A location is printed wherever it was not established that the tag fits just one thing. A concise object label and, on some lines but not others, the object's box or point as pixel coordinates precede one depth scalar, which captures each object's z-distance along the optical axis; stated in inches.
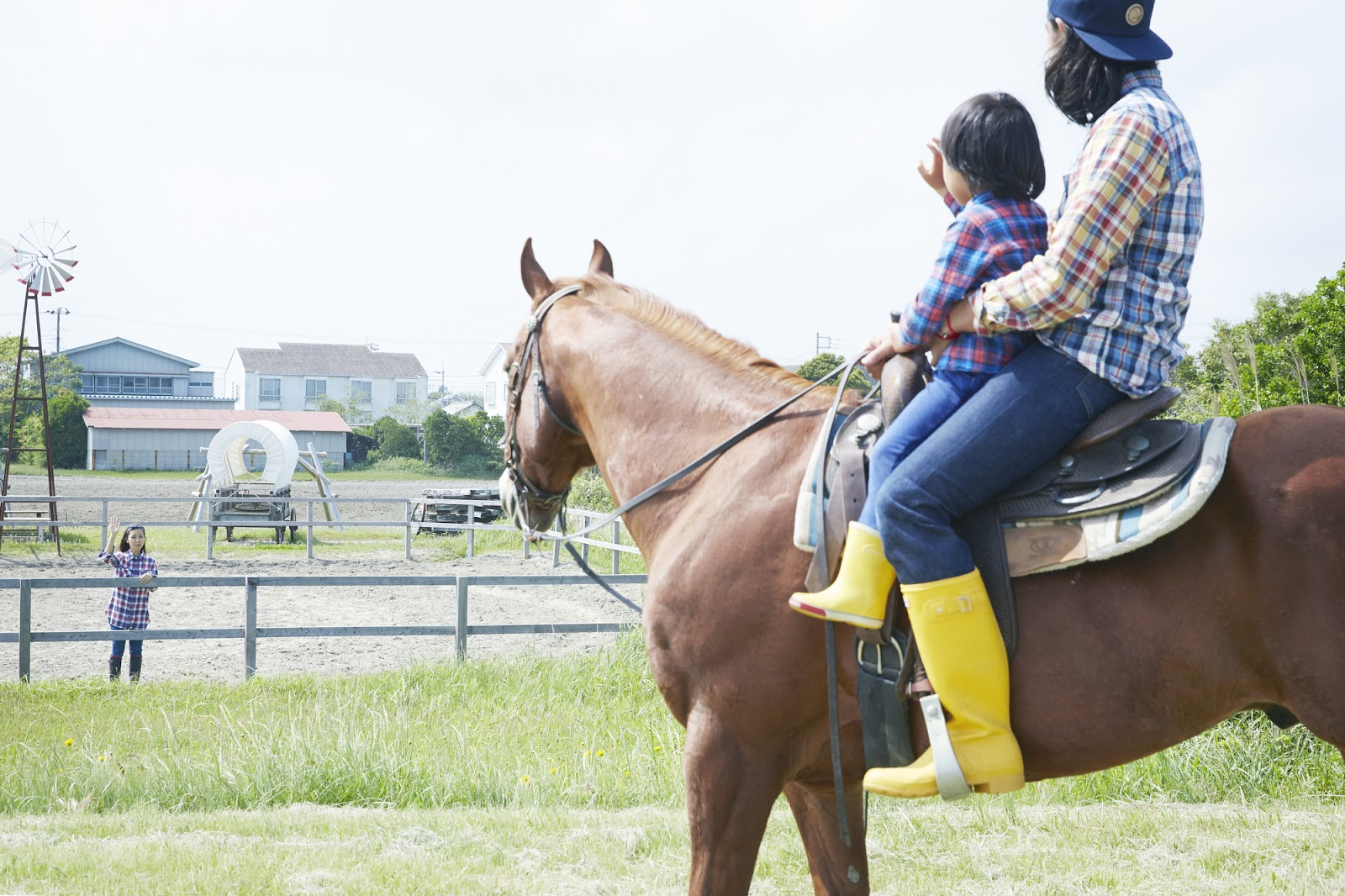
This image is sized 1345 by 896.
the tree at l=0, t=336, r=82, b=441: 2319.1
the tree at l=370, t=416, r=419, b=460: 2785.4
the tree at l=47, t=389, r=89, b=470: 2439.7
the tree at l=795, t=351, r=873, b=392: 1311.9
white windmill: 1203.9
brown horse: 96.3
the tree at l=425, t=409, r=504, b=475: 2516.0
